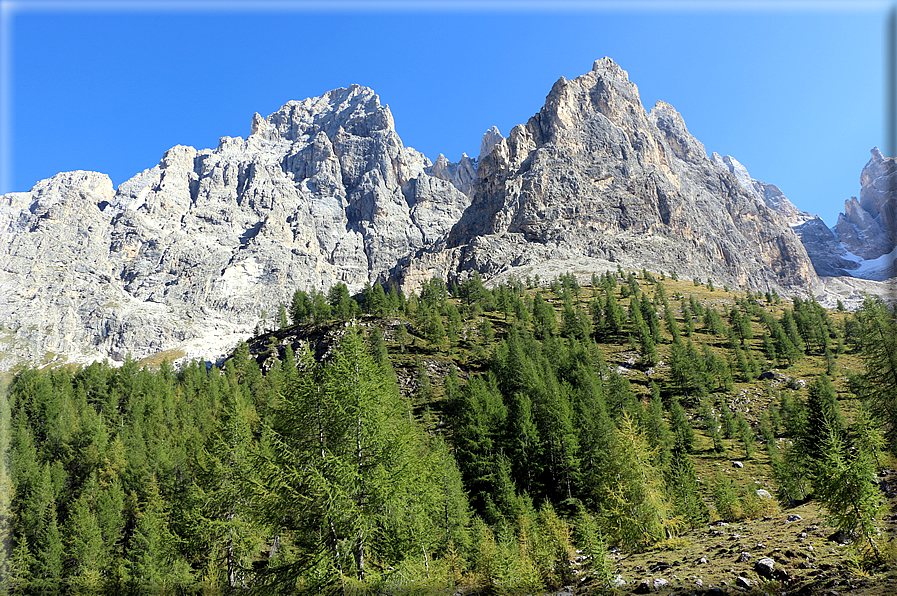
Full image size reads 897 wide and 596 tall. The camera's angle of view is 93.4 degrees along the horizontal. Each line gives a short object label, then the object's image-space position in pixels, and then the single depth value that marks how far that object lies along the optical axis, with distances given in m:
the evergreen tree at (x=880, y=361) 28.28
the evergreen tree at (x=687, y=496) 35.41
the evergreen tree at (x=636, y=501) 25.53
